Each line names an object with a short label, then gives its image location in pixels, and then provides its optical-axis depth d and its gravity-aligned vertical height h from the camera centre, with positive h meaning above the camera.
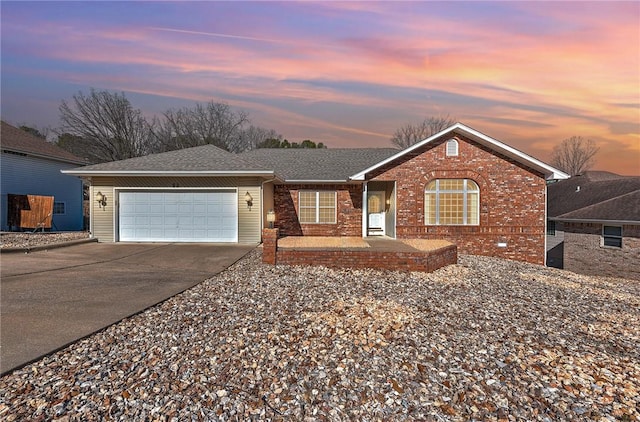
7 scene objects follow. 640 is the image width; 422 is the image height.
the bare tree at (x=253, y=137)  43.44 +9.29
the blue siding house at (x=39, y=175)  17.50 +1.82
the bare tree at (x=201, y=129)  39.59 +9.60
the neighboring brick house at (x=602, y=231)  15.48 -1.07
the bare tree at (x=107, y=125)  34.38 +8.62
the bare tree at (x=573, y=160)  53.38 +7.91
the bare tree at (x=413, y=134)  42.68 +9.50
